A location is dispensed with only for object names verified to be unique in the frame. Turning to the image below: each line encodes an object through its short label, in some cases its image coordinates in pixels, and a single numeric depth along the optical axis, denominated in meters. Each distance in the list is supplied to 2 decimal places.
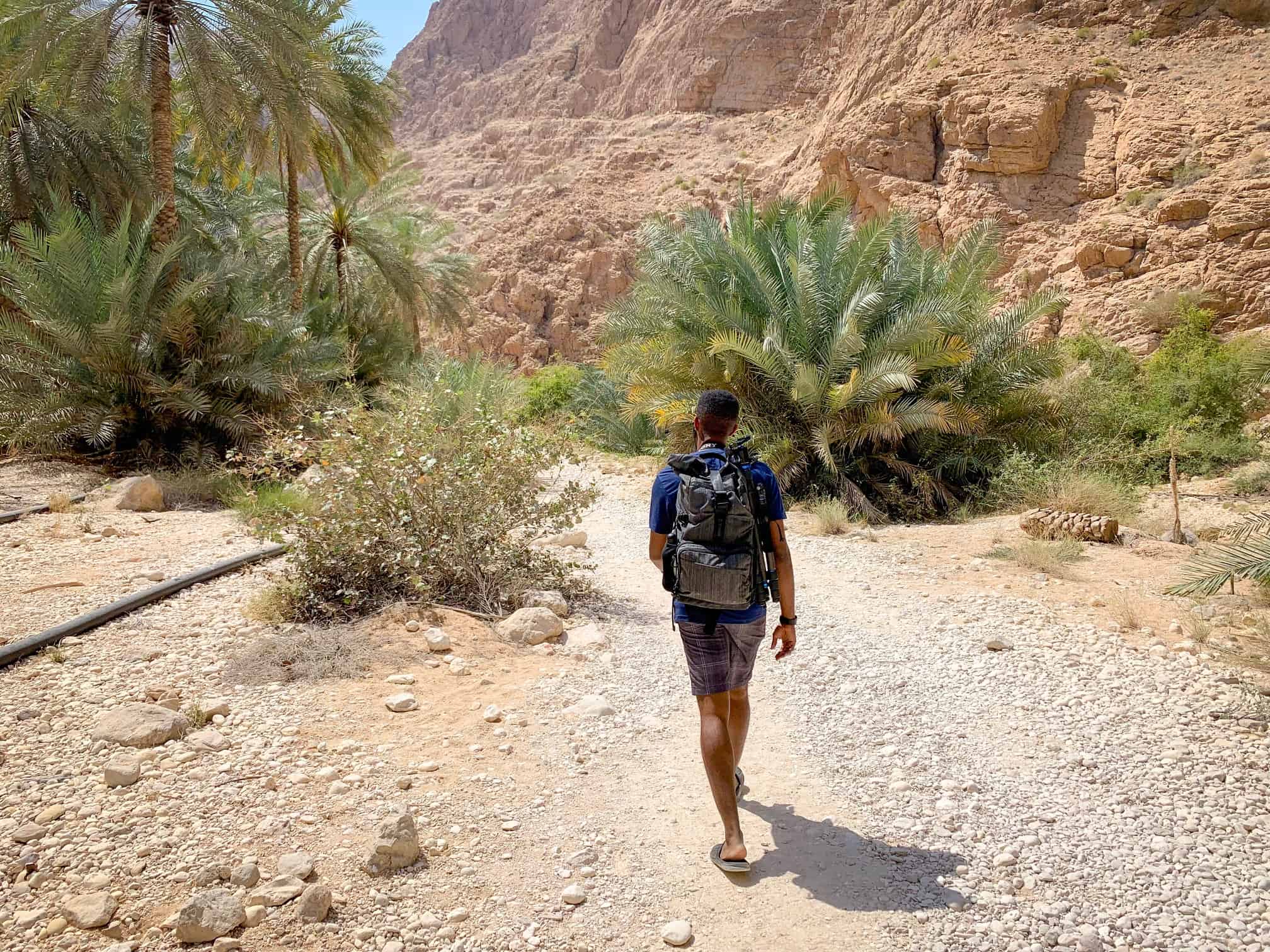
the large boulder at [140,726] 3.42
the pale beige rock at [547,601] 5.27
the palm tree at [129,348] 9.73
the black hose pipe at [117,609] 4.21
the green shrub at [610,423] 14.34
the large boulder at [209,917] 2.32
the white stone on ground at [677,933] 2.40
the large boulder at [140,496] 8.26
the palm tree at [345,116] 13.81
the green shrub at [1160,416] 10.32
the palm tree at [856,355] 9.20
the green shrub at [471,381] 11.95
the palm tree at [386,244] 19.39
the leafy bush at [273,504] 5.50
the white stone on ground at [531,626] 4.86
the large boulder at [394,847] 2.68
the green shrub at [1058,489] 7.98
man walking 2.62
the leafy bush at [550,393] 18.80
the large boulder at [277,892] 2.51
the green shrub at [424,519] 5.15
